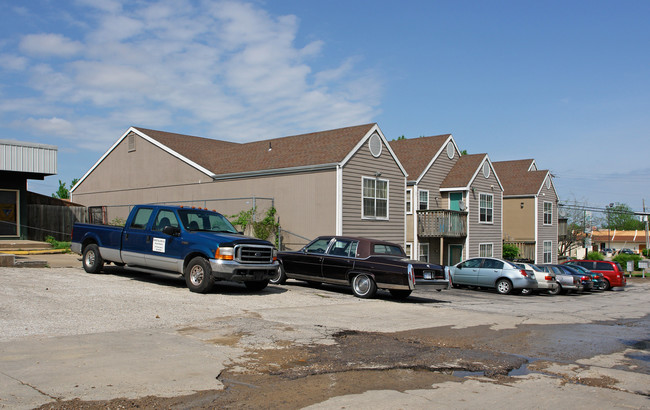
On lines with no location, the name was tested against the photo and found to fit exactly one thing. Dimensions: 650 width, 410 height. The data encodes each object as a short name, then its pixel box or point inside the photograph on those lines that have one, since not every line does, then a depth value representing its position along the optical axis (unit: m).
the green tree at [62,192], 57.34
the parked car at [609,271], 28.94
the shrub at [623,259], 45.77
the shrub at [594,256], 49.28
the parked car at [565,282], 23.73
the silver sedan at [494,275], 21.72
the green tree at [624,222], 143.52
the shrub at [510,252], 37.69
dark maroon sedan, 14.68
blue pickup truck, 12.99
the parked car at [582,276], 24.80
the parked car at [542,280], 22.23
